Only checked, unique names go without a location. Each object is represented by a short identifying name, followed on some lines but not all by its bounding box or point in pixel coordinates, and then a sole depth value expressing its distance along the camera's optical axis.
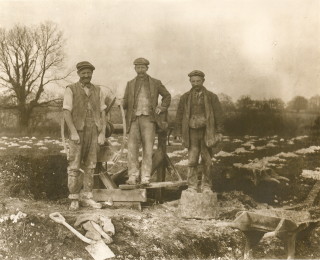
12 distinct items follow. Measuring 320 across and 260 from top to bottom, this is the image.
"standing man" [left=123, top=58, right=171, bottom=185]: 5.78
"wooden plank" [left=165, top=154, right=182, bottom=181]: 6.15
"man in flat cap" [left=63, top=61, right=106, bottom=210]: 5.39
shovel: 4.33
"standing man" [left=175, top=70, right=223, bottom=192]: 5.62
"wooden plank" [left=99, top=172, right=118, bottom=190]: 5.87
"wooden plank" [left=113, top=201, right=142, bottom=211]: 5.68
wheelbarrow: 4.40
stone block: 5.46
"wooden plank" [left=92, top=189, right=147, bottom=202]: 5.67
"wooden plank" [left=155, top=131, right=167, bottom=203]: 6.24
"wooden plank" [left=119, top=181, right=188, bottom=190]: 5.68
